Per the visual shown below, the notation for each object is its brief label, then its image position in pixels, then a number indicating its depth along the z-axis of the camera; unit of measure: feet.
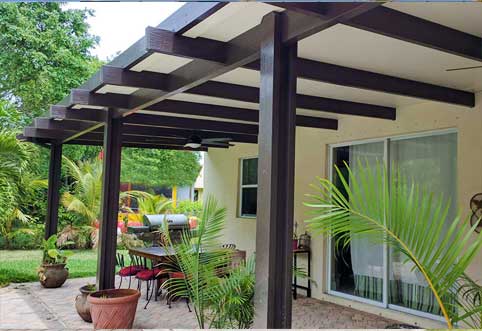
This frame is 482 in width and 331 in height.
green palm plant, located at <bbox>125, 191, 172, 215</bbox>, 46.73
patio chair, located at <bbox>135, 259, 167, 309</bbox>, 20.16
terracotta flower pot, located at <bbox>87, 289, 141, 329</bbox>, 15.38
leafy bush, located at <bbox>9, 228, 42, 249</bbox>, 40.83
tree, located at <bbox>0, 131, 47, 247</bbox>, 21.93
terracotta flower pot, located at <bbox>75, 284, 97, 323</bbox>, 17.48
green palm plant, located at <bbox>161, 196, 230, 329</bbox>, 11.29
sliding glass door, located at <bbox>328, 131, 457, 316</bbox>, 17.20
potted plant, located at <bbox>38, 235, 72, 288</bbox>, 23.91
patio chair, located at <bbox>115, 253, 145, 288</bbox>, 21.25
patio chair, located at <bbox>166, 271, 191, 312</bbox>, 17.01
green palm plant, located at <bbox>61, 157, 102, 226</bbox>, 40.93
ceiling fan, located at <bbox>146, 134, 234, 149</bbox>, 23.90
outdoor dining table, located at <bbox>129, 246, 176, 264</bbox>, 20.18
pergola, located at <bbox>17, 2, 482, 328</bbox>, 8.74
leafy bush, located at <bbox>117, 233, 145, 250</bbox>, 36.94
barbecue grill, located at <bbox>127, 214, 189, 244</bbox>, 37.58
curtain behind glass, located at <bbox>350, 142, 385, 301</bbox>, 19.40
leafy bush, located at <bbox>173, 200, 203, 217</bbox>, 53.31
